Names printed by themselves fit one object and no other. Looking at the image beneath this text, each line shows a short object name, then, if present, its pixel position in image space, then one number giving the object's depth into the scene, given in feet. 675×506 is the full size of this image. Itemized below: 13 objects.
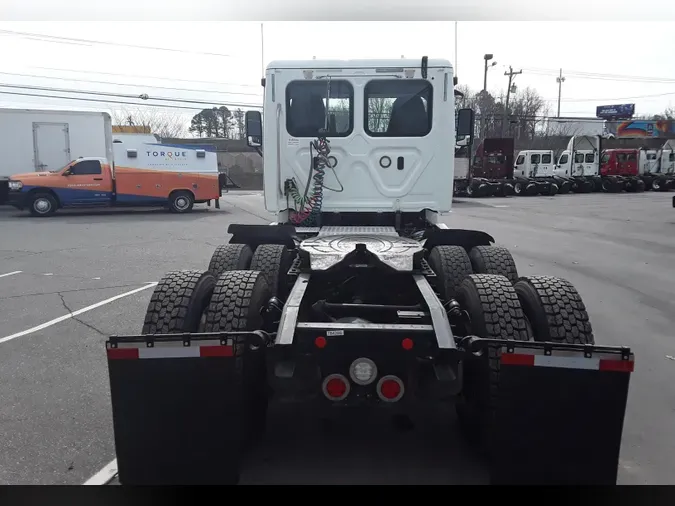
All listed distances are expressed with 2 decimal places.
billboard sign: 224.74
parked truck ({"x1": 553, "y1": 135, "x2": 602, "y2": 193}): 113.60
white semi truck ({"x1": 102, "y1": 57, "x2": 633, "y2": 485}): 8.75
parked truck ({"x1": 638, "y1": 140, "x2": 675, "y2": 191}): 116.98
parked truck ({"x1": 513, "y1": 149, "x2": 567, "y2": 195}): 104.58
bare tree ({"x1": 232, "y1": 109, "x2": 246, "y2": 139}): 204.85
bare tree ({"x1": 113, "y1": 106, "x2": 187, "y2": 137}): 183.32
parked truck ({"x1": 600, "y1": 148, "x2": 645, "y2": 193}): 114.52
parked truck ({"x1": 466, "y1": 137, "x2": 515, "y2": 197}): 103.91
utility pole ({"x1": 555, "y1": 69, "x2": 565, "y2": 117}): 232.14
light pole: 145.32
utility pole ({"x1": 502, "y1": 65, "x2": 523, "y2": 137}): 181.88
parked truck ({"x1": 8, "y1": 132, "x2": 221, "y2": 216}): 61.00
